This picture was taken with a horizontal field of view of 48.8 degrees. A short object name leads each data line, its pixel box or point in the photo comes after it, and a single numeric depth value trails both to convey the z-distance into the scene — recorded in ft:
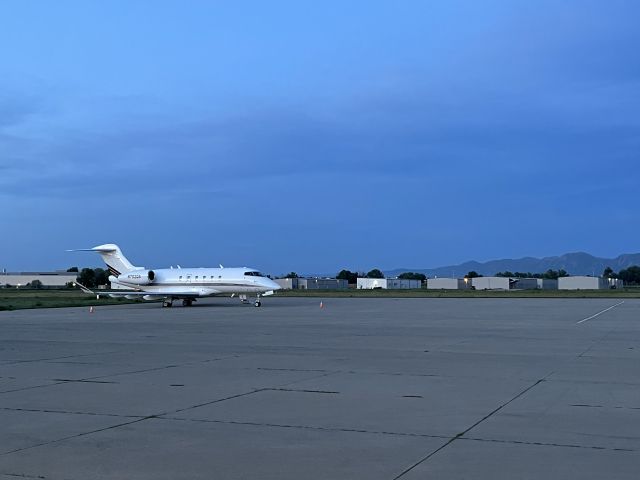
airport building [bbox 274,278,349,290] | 462.19
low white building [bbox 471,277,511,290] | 491.31
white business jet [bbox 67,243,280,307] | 159.22
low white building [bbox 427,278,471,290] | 479.41
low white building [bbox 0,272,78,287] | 575.79
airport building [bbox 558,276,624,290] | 464.24
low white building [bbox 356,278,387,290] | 494.09
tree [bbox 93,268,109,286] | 451.65
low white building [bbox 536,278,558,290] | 536.83
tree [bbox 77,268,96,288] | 452.14
